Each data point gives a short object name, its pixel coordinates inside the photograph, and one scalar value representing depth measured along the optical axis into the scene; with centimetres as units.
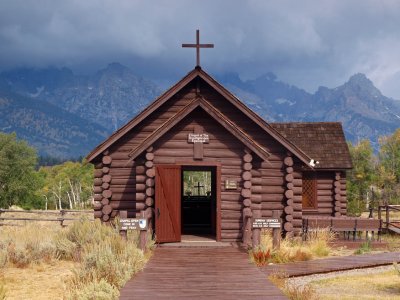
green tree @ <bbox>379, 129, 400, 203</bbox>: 6336
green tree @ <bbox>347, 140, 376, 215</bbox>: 6219
